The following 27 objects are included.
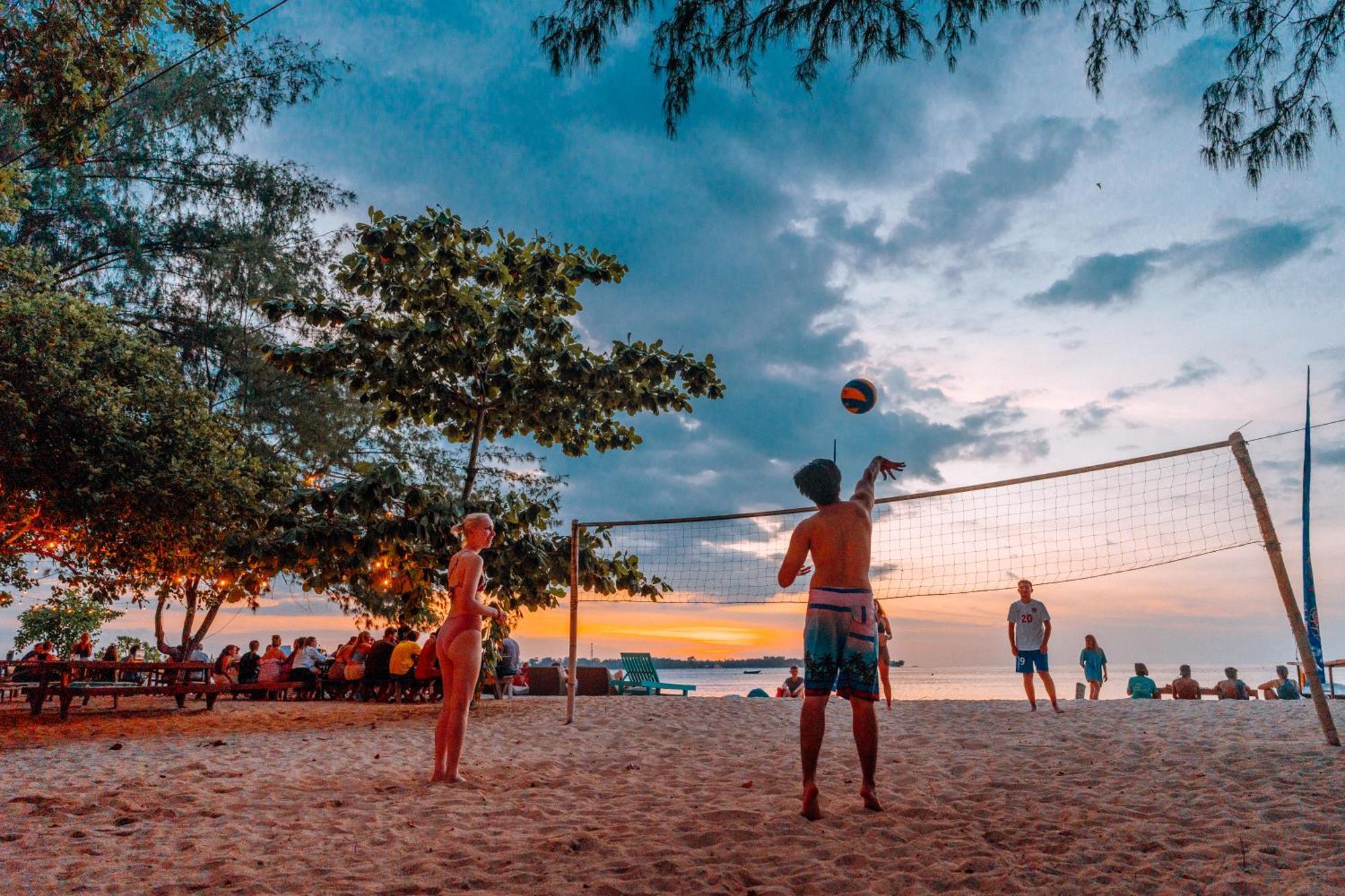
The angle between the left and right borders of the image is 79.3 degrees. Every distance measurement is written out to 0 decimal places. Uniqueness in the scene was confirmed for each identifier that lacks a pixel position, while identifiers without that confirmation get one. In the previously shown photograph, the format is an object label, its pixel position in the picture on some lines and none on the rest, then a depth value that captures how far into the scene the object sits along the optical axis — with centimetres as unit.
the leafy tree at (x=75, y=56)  579
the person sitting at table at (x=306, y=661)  1383
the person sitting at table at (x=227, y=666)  1539
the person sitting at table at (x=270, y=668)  1402
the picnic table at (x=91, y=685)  1018
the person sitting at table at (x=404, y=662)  1236
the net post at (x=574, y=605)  910
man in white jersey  941
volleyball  684
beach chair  1772
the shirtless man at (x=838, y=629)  416
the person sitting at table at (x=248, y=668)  1405
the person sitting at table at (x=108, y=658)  1435
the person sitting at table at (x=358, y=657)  1355
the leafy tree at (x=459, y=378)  946
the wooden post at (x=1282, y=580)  606
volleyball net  732
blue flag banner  736
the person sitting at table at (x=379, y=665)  1286
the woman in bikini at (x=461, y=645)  548
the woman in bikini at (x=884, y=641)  978
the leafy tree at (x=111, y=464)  946
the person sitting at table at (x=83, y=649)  1580
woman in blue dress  1266
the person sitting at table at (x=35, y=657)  1312
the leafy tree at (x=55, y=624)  1977
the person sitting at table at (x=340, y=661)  1415
